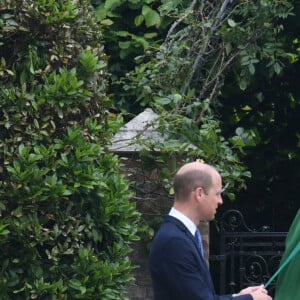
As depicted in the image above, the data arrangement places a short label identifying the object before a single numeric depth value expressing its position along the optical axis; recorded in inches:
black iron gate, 516.7
